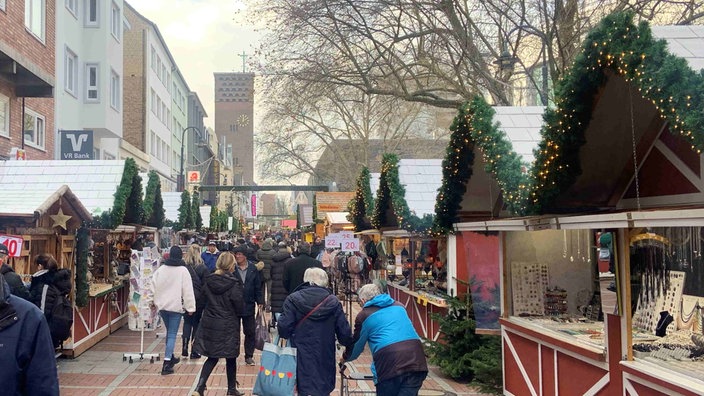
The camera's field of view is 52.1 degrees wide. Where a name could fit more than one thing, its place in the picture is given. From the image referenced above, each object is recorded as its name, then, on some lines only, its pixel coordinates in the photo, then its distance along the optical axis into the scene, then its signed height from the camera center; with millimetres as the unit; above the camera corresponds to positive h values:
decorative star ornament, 10883 +215
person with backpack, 8062 -690
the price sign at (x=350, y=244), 16384 -308
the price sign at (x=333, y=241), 16750 -236
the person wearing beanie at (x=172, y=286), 10055 -747
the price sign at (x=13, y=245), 8734 -131
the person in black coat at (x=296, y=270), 11820 -635
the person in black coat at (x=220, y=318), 8227 -996
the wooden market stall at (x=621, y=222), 5051 +55
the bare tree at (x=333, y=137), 40562 +5909
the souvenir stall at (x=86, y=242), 11242 -138
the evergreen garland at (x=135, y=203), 13862 +593
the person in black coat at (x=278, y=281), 12891 -902
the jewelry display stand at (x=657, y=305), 6879 -750
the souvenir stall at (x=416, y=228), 12391 +53
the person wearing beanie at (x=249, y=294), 9969 -901
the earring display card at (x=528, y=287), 8906 -721
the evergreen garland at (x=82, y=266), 11461 -524
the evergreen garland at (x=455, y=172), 9039 +779
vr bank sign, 21188 +2626
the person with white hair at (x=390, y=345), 5836 -946
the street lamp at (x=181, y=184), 35938 +2439
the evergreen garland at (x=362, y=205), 17625 +676
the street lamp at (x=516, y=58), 15805 +3821
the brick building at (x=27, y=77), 16453 +3757
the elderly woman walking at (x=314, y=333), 6363 -910
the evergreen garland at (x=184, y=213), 23391 +639
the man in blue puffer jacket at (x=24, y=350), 3285 -540
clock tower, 136250 +22578
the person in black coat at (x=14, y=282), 7496 -497
